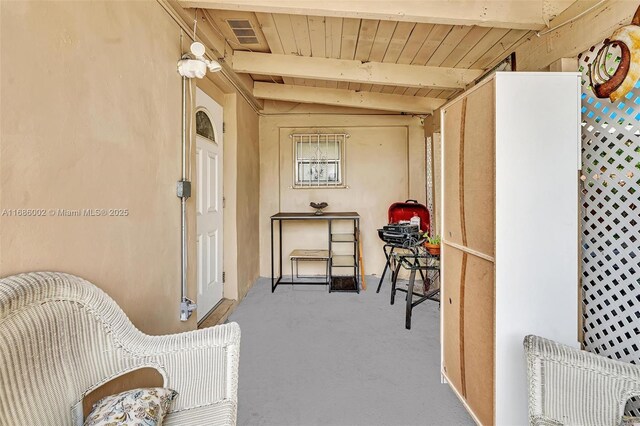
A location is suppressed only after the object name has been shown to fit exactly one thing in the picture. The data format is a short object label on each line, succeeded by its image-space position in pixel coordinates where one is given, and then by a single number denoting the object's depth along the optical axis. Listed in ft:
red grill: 14.14
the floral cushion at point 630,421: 3.53
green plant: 9.87
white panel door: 9.50
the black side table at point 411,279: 9.81
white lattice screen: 4.55
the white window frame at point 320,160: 16.08
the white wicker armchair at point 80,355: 2.97
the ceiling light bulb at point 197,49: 6.69
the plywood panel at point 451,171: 6.06
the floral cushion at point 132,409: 3.23
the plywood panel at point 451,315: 6.10
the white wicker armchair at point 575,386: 3.59
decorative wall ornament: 4.17
